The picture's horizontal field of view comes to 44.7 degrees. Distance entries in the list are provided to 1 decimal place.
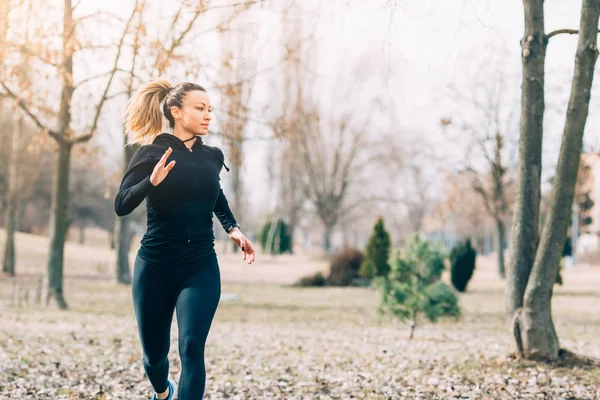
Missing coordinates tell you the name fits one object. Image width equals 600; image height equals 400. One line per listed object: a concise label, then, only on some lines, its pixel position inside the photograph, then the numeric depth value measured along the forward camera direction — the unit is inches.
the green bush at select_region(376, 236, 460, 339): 470.9
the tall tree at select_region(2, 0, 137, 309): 584.7
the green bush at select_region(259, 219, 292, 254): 2117.4
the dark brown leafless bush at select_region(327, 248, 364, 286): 1145.4
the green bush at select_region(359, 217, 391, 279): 1084.8
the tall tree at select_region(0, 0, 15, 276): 1120.9
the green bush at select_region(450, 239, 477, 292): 1050.7
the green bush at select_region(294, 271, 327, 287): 1144.2
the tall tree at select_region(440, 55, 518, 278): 1401.3
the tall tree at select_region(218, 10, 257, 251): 642.8
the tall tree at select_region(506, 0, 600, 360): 297.7
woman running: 163.9
